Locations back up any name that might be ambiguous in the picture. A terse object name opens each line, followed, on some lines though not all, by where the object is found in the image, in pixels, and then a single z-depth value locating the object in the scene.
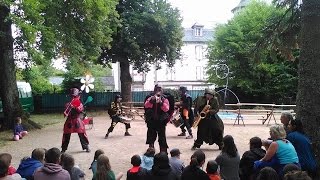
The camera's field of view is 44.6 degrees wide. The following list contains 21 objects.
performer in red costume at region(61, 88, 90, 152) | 10.43
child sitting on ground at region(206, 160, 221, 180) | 5.53
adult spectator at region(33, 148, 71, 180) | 5.14
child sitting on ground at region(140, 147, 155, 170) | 6.41
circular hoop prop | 33.51
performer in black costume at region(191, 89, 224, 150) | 10.52
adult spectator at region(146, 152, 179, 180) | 5.43
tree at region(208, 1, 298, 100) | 31.61
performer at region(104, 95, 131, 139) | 13.69
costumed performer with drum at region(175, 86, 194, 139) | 13.33
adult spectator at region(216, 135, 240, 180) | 6.26
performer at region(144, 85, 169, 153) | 9.22
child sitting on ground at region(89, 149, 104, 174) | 6.27
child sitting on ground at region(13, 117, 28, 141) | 14.62
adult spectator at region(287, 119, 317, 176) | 6.07
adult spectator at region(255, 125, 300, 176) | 5.54
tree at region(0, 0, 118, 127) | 15.01
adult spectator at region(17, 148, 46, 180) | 5.61
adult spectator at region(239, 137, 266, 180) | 5.86
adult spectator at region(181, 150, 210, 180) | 5.29
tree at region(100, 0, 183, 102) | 27.56
